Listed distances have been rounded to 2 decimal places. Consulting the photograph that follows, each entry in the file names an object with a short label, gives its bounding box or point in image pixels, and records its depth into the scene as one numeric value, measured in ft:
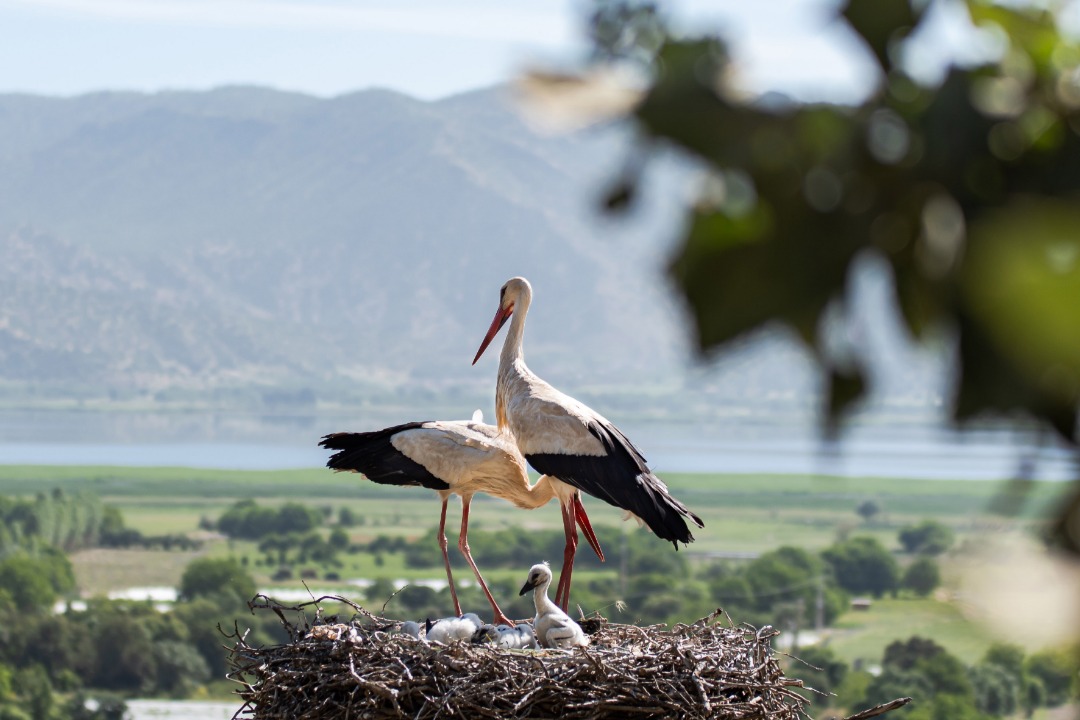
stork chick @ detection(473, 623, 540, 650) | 38.58
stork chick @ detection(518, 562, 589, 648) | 38.32
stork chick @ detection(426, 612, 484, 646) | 38.68
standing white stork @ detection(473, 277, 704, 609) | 42.29
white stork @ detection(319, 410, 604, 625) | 44.39
